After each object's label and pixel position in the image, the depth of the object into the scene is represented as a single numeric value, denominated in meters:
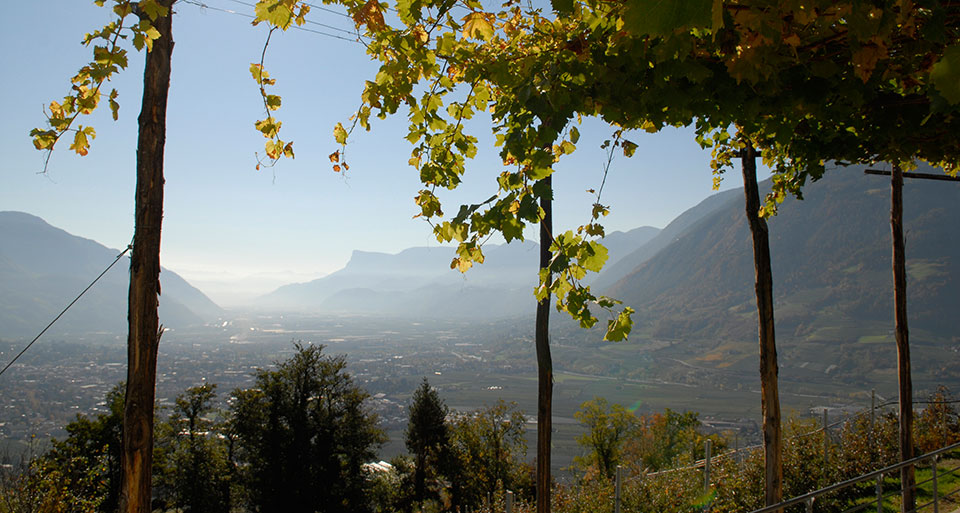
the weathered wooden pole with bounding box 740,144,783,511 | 4.32
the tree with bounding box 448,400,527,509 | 22.61
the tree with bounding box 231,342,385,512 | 17.88
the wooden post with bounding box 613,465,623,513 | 5.91
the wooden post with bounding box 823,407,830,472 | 7.96
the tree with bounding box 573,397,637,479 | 24.78
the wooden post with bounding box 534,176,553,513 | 3.86
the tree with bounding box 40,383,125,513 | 16.55
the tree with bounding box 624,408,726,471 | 28.06
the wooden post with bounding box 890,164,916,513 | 6.22
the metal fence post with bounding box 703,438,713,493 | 6.98
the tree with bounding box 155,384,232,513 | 20.16
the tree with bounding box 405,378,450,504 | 23.16
